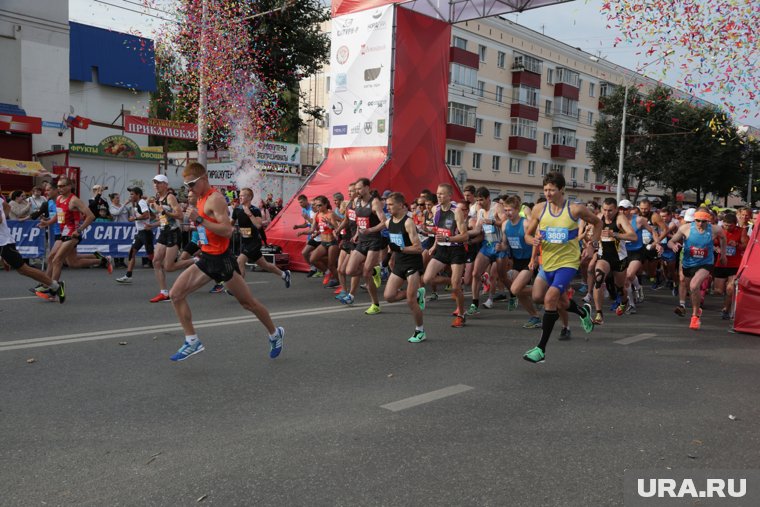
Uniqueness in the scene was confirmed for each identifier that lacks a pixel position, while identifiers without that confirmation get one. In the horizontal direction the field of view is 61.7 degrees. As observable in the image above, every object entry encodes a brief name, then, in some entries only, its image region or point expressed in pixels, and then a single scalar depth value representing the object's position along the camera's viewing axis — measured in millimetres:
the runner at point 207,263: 6105
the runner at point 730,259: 10703
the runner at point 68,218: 10141
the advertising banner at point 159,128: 27547
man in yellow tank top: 6777
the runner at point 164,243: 10031
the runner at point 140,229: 12305
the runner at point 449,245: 8773
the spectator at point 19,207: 15523
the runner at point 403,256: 7871
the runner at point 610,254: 9594
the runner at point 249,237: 10828
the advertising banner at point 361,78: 16625
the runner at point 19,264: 8844
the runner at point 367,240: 9773
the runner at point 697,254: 9680
